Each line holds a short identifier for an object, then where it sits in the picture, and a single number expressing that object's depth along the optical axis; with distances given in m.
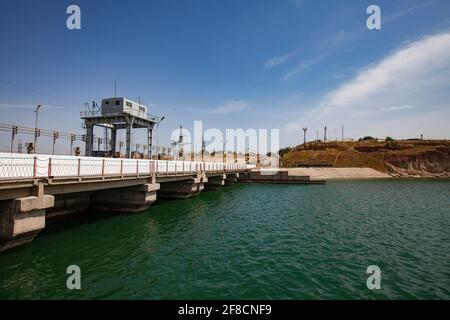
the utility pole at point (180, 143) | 71.57
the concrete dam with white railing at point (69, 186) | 13.62
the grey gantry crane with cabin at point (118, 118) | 41.19
